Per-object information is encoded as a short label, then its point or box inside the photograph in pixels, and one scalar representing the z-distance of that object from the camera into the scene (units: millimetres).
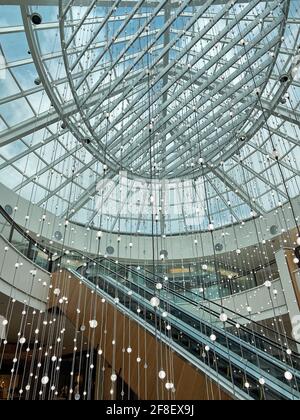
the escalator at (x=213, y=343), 3988
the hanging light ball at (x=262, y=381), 3914
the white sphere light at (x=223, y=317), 3483
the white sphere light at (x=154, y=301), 3207
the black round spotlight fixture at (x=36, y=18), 6043
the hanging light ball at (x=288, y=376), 3862
